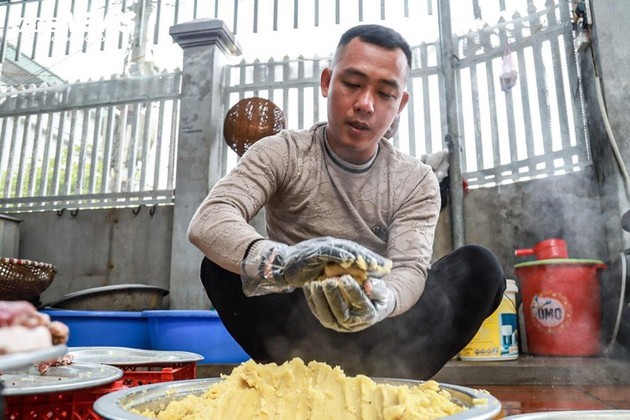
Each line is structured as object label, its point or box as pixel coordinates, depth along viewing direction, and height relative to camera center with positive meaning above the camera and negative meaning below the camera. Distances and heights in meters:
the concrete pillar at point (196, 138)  4.09 +1.40
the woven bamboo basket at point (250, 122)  4.11 +1.45
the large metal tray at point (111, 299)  3.40 +0.00
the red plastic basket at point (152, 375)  1.61 -0.25
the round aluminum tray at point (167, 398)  0.80 -0.20
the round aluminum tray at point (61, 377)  1.08 -0.20
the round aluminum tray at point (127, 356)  1.80 -0.23
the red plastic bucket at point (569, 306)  2.91 -0.06
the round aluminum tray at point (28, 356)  0.40 -0.05
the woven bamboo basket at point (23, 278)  3.10 +0.14
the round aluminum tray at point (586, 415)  0.98 -0.24
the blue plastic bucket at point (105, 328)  3.04 -0.18
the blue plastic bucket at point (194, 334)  3.01 -0.22
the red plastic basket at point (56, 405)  1.11 -0.25
